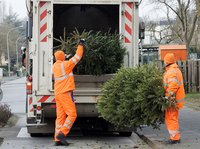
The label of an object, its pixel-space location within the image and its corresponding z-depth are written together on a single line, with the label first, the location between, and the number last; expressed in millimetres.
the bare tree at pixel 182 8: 33097
